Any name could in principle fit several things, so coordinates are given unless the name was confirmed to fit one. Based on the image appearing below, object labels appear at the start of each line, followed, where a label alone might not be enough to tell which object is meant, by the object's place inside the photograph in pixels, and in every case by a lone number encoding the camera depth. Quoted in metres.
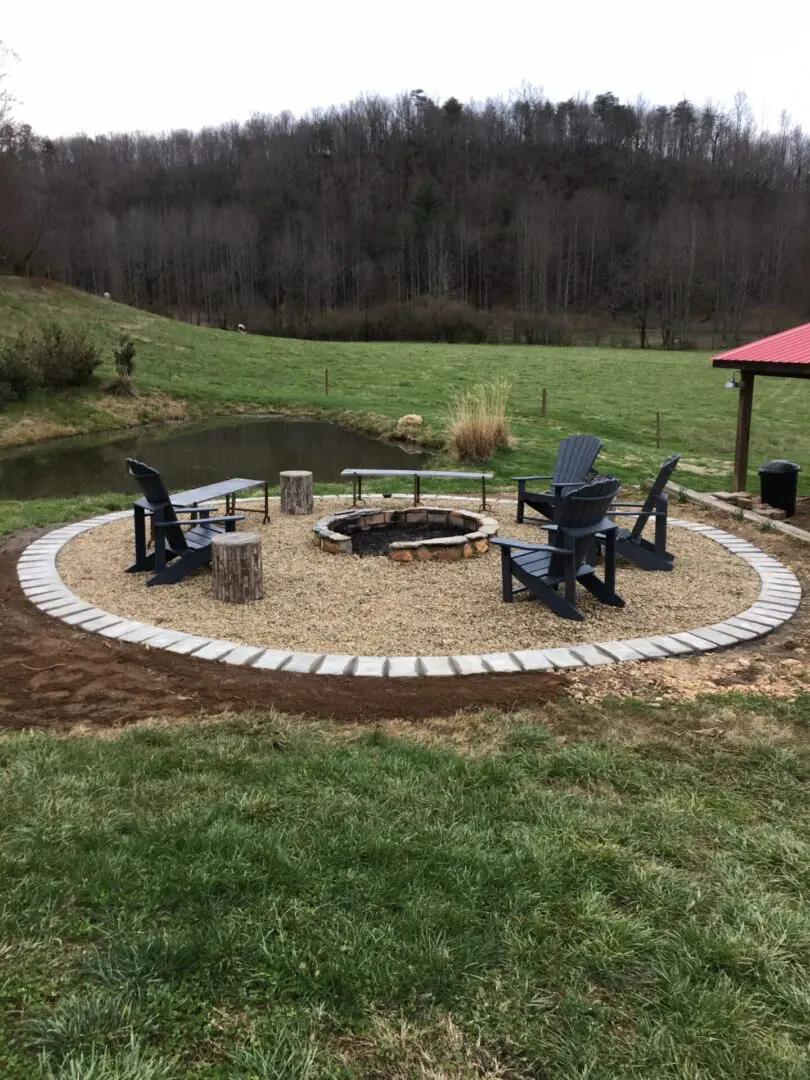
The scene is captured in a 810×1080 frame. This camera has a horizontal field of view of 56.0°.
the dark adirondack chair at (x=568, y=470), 6.05
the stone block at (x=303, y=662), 3.65
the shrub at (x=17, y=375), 15.84
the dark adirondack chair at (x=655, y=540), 5.41
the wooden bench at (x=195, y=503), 5.25
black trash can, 7.45
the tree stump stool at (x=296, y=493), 7.18
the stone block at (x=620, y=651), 3.84
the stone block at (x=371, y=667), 3.62
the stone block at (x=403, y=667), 3.62
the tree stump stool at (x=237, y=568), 4.65
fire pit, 5.63
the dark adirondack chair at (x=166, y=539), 5.00
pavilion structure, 7.34
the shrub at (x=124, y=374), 18.42
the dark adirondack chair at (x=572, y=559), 4.32
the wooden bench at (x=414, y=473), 7.17
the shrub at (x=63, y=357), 17.23
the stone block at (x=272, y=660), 3.69
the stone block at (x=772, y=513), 7.46
